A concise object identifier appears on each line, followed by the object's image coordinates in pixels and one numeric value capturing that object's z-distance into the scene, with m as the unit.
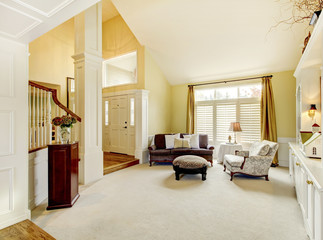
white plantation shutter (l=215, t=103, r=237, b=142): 5.93
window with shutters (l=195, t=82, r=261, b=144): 5.58
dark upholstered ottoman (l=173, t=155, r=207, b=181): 3.97
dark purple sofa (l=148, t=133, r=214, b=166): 5.24
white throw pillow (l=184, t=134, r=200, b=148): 5.58
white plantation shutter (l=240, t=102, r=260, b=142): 5.50
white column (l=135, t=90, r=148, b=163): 5.58
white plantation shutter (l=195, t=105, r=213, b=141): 6.33
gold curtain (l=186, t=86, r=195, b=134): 6.57
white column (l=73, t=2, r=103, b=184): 3.83
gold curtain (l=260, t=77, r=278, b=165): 5.18
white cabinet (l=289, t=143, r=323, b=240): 1.55
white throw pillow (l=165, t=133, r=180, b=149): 5.61
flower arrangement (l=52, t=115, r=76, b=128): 2.84
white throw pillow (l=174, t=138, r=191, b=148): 5.51
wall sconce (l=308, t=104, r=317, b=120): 3.42
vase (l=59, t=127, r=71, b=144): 2.89
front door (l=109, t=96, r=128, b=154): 6.19
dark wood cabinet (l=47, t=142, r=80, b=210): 2.71
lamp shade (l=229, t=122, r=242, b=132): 5.33
